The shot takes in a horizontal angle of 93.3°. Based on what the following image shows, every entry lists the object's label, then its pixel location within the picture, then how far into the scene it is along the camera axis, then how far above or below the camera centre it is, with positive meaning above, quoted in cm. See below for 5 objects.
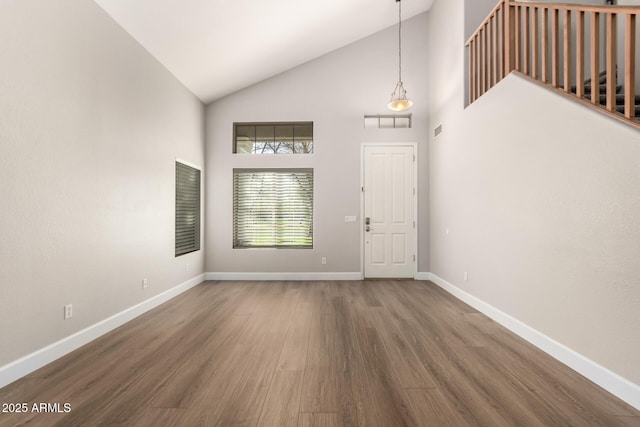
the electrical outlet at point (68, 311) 258 -82
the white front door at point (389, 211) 566 +9
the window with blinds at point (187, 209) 477 +12
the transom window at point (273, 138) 575 +150
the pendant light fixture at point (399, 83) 555 +246
